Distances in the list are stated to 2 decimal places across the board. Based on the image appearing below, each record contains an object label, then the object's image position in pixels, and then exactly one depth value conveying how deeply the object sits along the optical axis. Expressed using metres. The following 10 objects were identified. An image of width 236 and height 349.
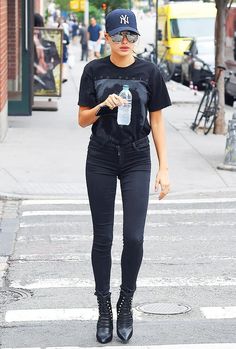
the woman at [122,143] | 5.78
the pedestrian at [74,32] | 67.39
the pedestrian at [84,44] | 43.60
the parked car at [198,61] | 29.53
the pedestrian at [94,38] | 41.06
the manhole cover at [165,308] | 6.77
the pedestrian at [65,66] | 30.47
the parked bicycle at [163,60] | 29.75
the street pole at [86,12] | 54.59
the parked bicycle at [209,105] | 17.84
